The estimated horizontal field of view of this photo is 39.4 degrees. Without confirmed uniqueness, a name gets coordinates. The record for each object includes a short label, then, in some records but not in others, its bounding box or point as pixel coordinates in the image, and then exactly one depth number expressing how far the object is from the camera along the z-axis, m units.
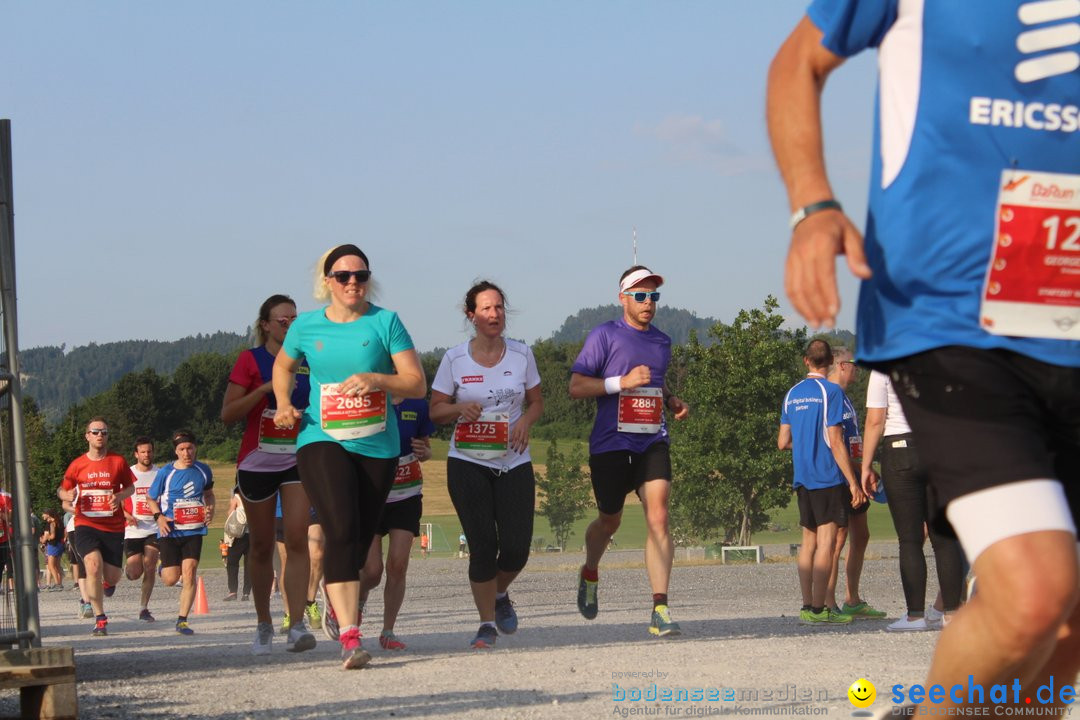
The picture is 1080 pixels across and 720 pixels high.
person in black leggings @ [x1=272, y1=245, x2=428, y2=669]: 8.63
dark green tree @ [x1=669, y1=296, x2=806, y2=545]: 71.69
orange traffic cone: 19.12
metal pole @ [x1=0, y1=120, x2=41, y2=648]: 7.08
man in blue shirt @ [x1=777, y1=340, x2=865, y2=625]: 12.11
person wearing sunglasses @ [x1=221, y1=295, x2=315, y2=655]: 10.20
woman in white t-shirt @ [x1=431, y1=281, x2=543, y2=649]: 10.19
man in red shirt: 15.67
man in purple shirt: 10.54
